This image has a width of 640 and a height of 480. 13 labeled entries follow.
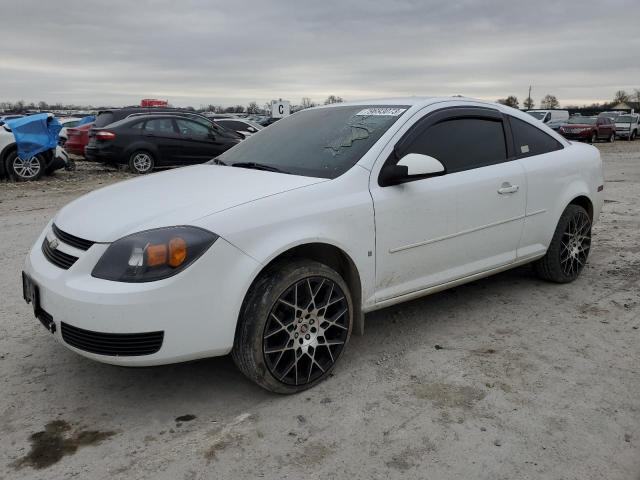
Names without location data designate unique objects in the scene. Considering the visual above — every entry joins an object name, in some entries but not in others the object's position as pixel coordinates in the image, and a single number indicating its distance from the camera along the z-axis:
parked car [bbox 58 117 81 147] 23.53
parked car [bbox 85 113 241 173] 13.08
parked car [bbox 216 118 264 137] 20.74
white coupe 2.78
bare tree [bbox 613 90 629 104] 94.00
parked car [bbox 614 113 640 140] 32.44
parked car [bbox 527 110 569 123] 29.46
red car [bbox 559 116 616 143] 28.05
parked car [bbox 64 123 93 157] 15.56
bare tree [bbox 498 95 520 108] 75.44
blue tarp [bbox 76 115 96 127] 21.47
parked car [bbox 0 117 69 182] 11.77
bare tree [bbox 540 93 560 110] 90.31
